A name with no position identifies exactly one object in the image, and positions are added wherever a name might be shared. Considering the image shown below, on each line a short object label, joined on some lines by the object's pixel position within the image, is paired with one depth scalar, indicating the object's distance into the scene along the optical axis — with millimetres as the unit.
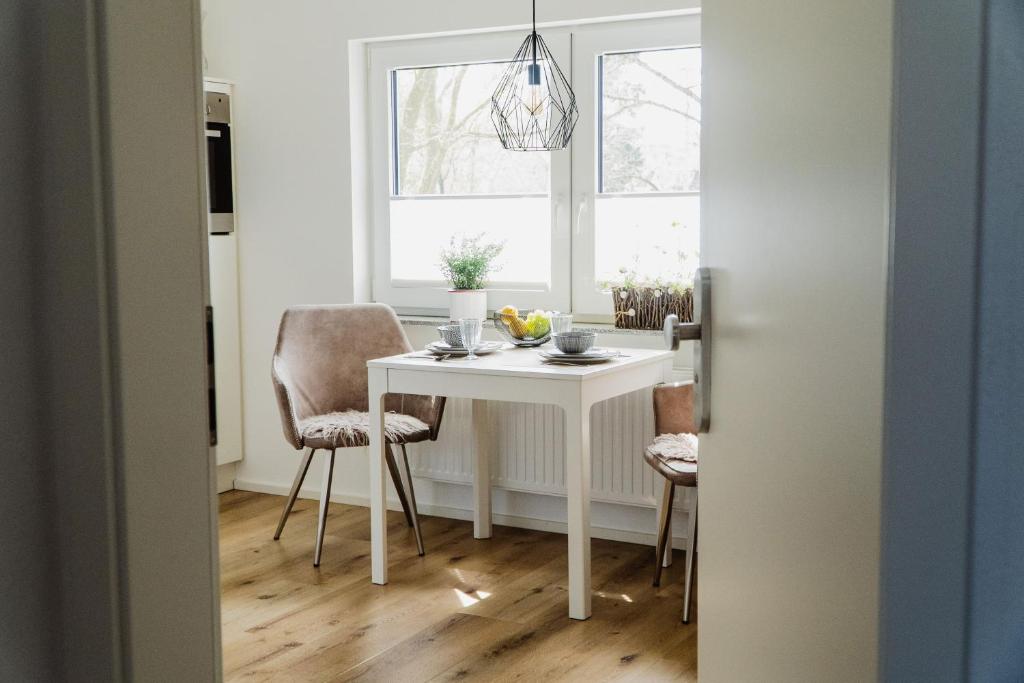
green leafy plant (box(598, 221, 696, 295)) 3770
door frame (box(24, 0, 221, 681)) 924
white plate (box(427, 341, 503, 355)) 3701
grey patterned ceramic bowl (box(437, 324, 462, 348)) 3705
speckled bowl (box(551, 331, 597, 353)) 3537
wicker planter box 3762
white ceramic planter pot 4059
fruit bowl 3896
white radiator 3945
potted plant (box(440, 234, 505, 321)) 4066
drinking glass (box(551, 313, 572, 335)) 3668
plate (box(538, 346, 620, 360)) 3506
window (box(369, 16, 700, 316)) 3979
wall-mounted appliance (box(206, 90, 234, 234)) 4566
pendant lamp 4035
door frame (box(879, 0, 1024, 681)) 503
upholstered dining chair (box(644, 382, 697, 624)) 3258
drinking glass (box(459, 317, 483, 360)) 3670
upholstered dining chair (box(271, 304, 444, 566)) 3771
